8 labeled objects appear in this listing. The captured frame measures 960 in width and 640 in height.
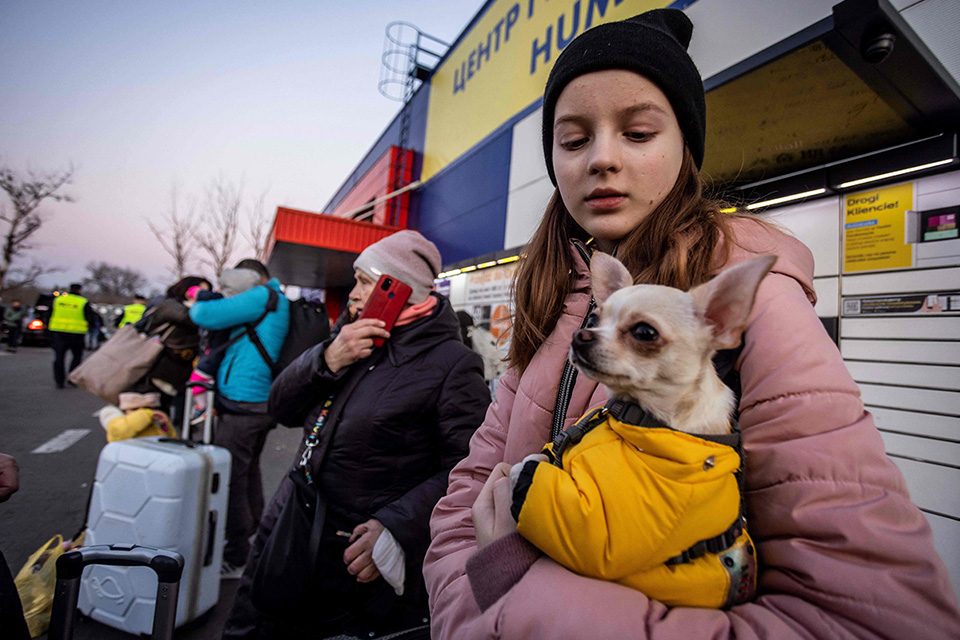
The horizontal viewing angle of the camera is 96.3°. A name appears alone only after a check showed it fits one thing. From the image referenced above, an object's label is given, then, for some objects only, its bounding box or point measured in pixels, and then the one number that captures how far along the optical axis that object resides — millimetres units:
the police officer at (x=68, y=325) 11039
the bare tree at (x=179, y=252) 23484
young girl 679
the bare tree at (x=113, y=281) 59906
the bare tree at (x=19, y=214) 13538
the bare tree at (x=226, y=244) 22969
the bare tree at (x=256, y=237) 23703
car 17172
